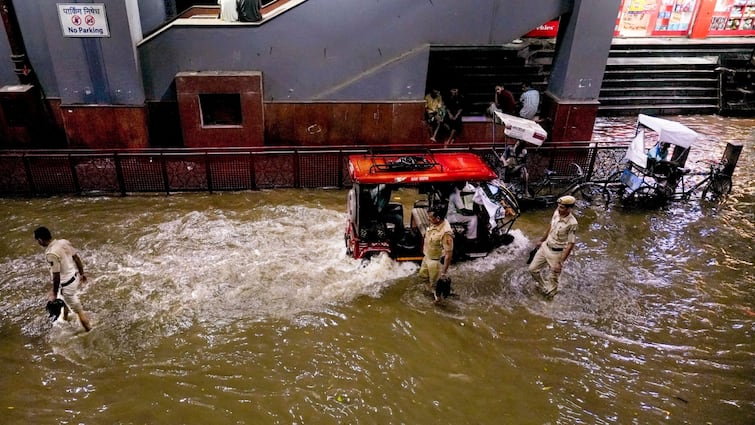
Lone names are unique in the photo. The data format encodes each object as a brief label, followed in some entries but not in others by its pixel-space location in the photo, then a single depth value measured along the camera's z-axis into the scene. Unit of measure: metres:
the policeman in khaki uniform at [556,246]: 7.77
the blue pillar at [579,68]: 12.48
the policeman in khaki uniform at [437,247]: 7.54
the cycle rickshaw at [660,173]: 11.15
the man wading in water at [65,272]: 6.60
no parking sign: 11.13
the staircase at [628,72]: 16.47
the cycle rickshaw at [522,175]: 10.59
